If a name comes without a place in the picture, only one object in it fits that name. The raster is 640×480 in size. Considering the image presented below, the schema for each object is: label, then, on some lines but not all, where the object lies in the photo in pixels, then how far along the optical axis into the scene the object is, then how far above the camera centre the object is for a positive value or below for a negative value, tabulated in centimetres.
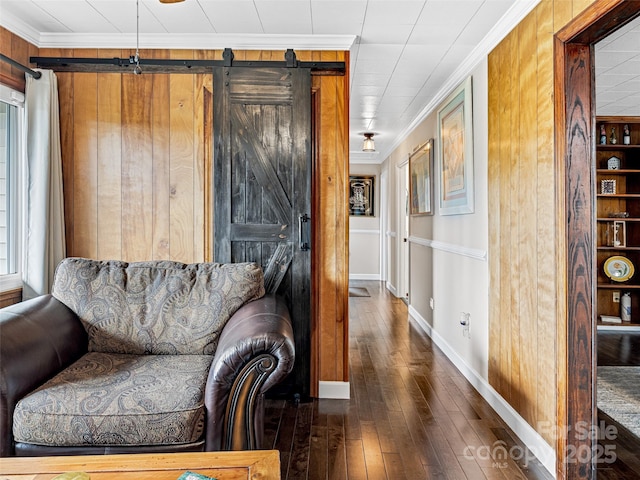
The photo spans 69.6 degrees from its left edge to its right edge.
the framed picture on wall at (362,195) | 912 +83
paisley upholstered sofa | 174 -55
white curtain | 286 +31
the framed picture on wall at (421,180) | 468 +63
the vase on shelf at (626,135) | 522 +114
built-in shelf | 527 +26
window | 287 +34
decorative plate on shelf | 520 -38
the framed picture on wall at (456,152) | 338 +68
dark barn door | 300 +46
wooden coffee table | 121 -62
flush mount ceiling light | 619 +126
